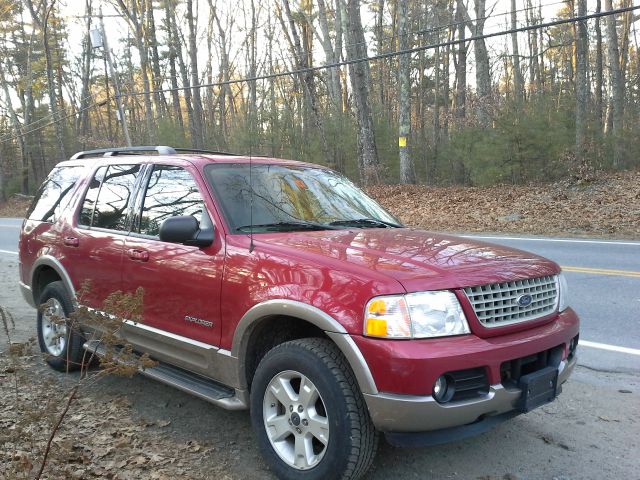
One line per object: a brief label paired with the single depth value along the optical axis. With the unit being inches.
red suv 108.3
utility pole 973.8
